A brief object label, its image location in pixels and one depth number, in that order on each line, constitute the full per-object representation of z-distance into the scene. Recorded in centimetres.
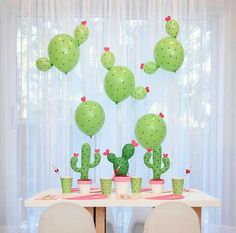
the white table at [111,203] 219
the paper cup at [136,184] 249
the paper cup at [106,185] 242
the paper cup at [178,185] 242
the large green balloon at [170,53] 289
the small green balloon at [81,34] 292
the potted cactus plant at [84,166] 245
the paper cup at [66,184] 245
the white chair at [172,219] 185
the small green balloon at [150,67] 308
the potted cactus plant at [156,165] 250
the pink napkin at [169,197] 231
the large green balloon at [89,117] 280
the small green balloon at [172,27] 295
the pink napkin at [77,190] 254
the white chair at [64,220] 183
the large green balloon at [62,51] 283
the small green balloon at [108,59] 294
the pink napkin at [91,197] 227
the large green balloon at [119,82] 283
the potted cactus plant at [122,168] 246
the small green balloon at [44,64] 298
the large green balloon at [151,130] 278
